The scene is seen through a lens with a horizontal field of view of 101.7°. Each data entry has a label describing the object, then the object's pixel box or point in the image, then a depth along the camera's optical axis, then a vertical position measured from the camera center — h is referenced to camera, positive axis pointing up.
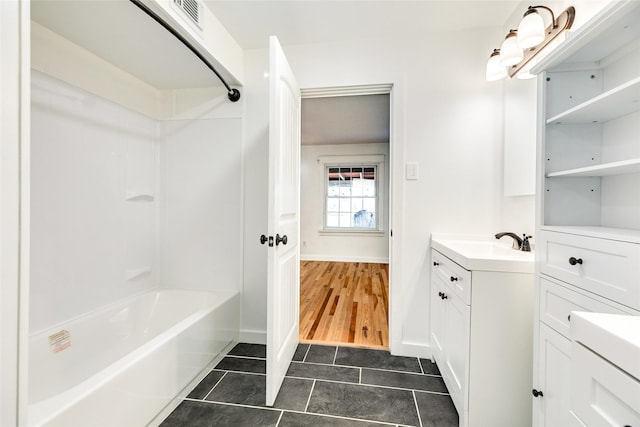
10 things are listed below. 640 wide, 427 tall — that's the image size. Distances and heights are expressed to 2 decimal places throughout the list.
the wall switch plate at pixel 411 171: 1.90 +0.32
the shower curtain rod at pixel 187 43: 1.27 +0.99
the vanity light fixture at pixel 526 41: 1.24 +0.91
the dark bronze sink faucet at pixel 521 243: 1.44 -0.15
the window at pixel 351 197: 5.21 +0.34
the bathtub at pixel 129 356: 1.00 -0.78
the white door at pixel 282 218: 1.40 -0.03
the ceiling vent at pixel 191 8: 1.41 +1.14
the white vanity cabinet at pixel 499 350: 1.17 -0.60
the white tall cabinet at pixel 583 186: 0.77 +0.12
